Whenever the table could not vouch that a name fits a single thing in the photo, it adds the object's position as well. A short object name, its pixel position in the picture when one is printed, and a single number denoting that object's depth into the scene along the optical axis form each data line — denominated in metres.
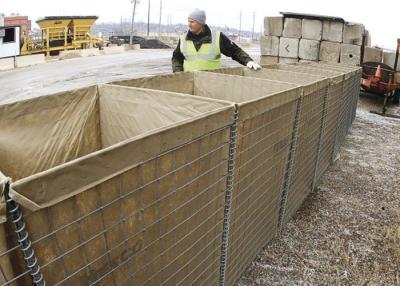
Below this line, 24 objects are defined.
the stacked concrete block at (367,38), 12.71
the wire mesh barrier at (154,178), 1.56
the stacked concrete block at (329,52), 12.58
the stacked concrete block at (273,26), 13.15
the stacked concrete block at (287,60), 13.27
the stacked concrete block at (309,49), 12.77
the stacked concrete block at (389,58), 12.70
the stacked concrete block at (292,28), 12.83
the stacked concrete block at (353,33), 12.02
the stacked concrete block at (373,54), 12.58
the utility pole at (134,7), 55.33
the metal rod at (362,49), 12.20
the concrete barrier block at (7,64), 24.19
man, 6.02
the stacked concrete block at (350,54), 12.30
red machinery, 11.27
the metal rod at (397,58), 11.54
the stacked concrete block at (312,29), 12.60
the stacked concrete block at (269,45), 13.38
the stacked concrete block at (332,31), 12.39
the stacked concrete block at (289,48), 13.05
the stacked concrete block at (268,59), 13.66
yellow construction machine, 29.72
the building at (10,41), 24.67
